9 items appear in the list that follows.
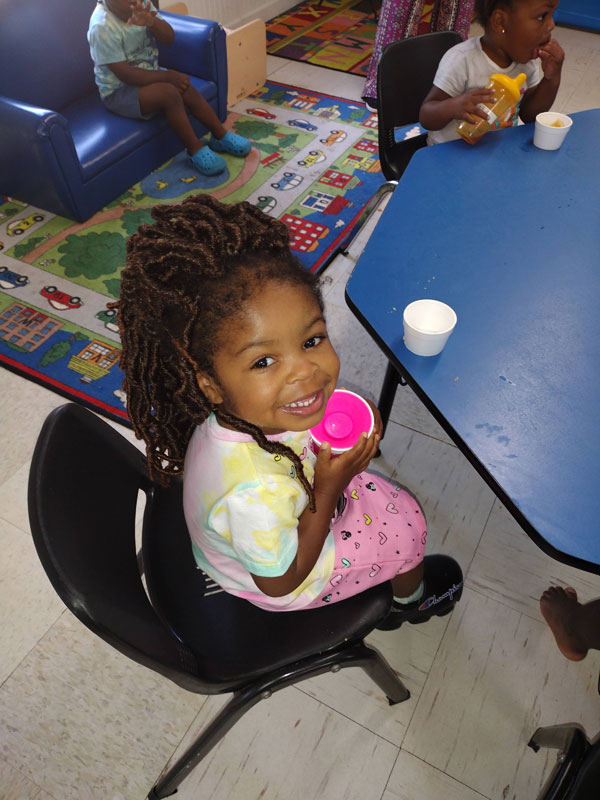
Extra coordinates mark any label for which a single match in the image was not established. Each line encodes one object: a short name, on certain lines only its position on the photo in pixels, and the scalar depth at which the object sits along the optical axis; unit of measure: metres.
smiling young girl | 0.78
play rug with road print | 2.14
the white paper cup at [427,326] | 1.03
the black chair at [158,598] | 0.73
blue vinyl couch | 2.37
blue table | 0.90
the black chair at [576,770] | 0.83
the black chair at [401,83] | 1.96
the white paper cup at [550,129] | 1.55
